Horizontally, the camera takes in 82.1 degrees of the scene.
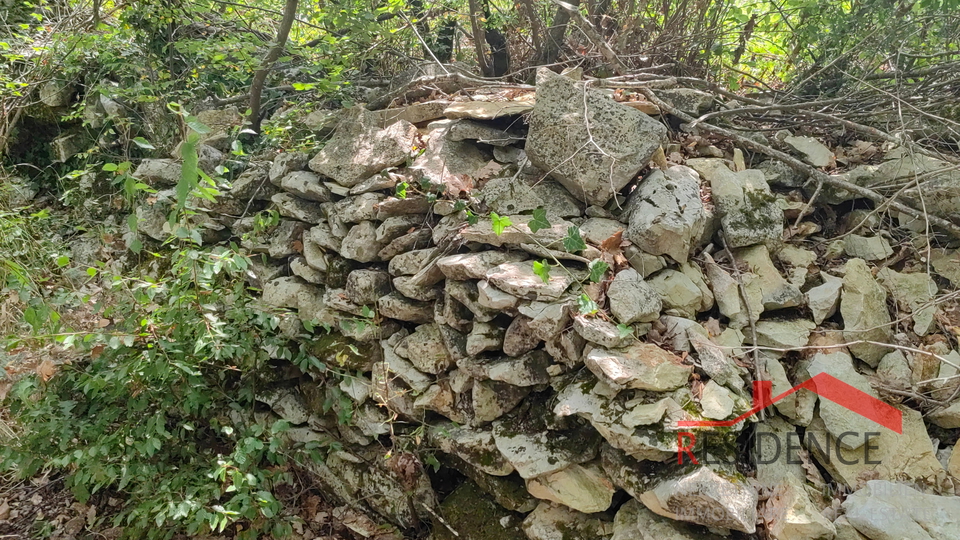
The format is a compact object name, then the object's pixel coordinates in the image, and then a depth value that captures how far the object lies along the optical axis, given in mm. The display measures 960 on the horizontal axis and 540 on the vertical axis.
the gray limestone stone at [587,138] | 3053
